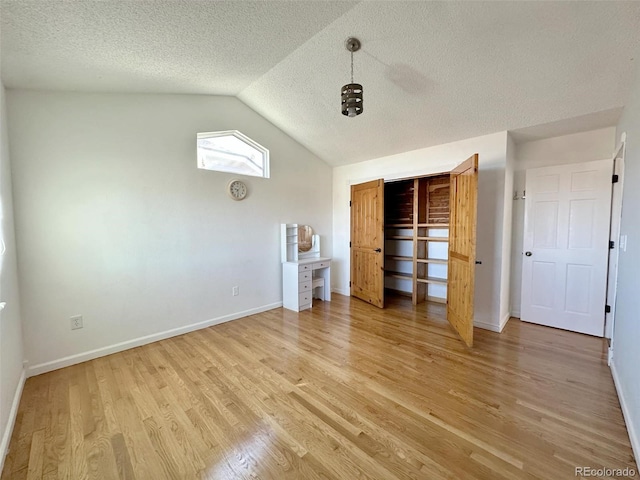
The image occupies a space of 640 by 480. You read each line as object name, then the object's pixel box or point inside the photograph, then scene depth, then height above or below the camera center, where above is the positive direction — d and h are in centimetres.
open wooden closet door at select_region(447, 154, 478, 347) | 283 -27
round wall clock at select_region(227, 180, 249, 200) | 361 +49
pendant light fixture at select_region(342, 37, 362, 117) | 211 +100
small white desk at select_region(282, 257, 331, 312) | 406 -90
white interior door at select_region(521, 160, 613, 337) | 304 -27
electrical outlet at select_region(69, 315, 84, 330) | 257 -94
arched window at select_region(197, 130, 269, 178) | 348 +100
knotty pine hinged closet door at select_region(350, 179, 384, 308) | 421 -29
